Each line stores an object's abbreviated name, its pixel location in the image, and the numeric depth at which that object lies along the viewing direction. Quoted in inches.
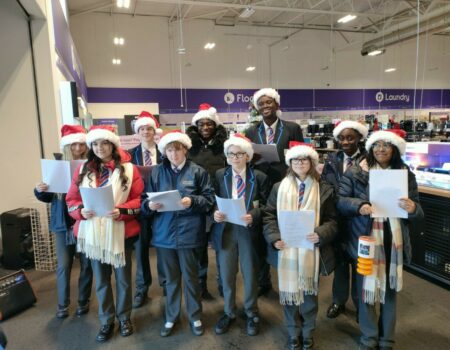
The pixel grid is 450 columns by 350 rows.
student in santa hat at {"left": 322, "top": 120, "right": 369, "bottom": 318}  98.7
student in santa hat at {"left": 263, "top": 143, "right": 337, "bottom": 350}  81.0
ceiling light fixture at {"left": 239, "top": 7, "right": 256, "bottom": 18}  335.0
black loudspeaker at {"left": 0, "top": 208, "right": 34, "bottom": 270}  142.6
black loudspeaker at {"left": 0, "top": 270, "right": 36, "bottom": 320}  106.6
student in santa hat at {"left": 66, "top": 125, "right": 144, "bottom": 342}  89.0
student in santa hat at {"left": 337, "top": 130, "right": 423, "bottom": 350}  77.2
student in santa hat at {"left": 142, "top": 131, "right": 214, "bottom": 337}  89.8
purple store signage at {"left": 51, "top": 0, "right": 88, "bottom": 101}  164.1
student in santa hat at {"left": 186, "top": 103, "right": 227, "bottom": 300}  112.3
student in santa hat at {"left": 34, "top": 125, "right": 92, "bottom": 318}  102.2
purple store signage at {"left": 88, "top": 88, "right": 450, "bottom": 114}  458.3
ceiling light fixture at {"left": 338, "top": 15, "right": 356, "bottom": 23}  337.4
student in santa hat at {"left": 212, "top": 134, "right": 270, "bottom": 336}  90.7
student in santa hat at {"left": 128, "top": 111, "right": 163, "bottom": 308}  111.9
